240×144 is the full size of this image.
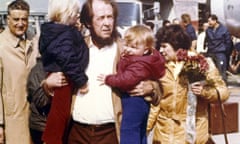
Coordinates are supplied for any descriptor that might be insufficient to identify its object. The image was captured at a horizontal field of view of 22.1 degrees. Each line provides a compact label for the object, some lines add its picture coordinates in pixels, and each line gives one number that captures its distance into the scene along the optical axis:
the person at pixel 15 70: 4.20
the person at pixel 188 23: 14.19
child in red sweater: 3.42
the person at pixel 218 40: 13.80
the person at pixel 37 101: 3.80
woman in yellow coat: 4.20
